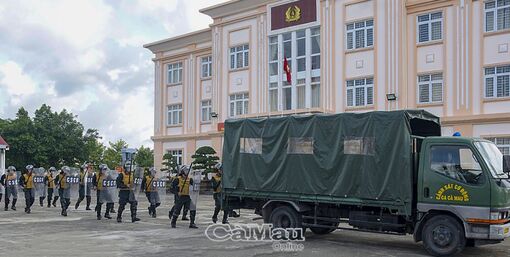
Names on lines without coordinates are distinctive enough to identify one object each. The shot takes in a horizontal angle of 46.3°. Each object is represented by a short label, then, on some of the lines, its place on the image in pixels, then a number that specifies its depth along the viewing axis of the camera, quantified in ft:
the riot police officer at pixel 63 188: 67.50
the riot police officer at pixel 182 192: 54.29
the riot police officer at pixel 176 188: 54.65
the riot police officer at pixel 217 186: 54.03
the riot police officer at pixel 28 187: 70.69
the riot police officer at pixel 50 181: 78.28
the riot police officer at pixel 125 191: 59.16
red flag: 113.70
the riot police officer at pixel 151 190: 65.10
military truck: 36.94
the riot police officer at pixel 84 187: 75.31
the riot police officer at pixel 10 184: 74.79
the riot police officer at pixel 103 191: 63.32
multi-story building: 93.25
